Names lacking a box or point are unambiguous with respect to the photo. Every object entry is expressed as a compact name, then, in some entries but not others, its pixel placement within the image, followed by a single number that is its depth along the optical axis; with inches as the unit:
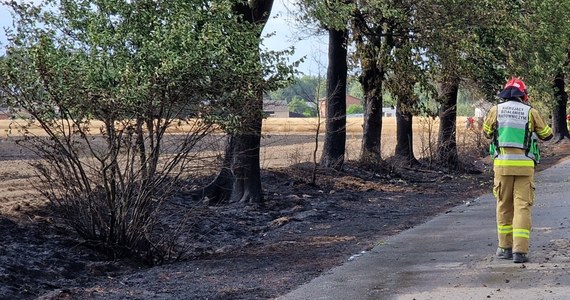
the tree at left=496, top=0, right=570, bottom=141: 960.3
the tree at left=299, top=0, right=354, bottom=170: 884.0
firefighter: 379.6
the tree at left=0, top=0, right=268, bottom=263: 395.2
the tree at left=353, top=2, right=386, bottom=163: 860.6
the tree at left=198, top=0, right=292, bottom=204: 431.8
